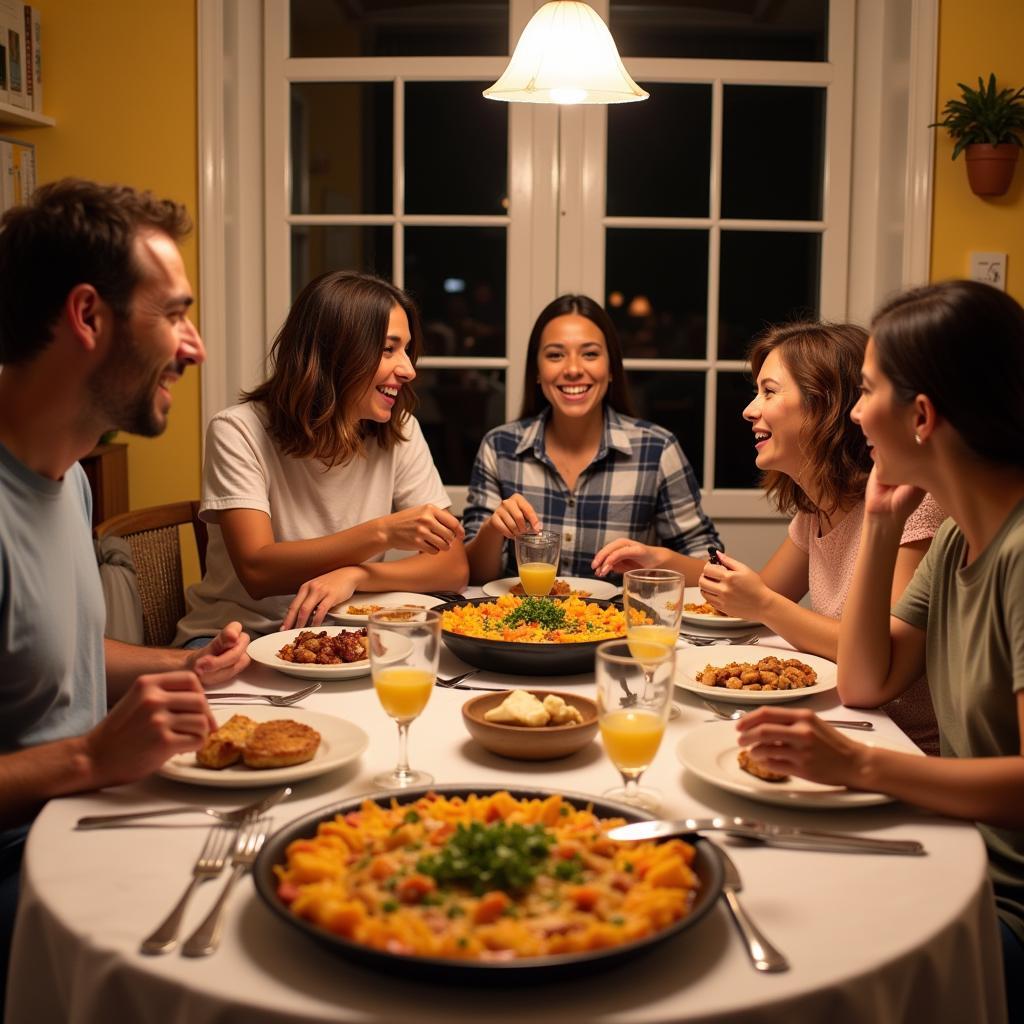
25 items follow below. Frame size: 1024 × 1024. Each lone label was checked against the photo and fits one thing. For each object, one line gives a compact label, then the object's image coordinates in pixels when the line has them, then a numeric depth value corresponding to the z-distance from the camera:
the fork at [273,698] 1.68
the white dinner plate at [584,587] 2.41
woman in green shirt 1.29
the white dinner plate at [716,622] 2.16
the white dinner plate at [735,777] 1.26
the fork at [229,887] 0.96
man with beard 1.49
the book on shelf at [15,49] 3.59
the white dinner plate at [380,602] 2.16
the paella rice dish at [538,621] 1.89
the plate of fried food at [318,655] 1.77
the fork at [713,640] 2.08
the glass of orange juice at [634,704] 1.28
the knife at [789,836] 1.13
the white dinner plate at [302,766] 1.31
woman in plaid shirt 3.15
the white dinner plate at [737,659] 1.66
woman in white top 2.44
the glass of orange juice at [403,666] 1.39
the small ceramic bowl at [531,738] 1.40
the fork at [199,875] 0.96
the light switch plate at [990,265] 3.83
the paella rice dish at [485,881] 0.94
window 4.01
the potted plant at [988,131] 3.67
